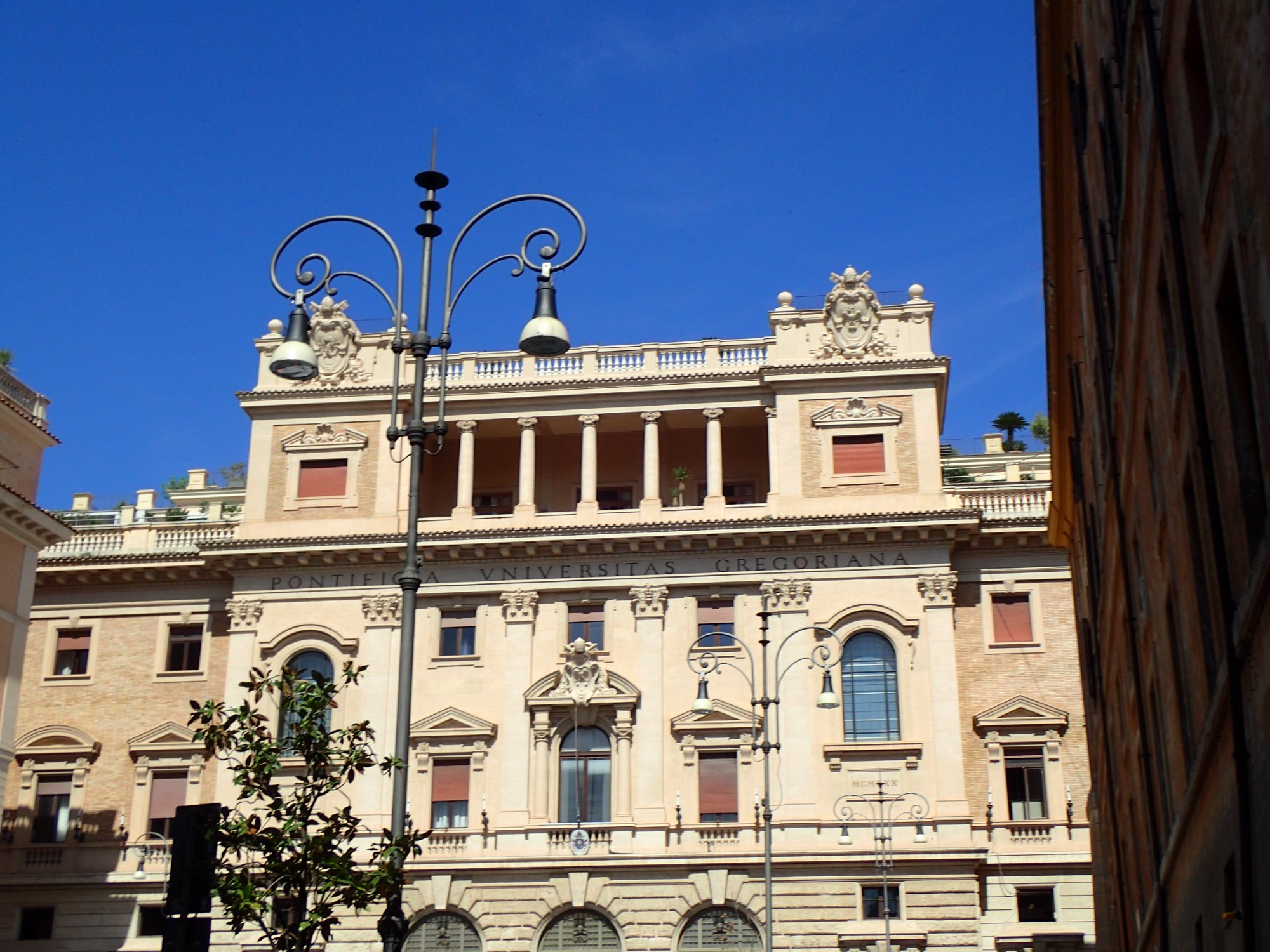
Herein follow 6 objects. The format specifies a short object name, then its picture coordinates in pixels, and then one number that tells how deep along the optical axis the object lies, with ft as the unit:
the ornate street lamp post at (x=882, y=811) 135.74
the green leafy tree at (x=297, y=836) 47.62
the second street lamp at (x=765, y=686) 97.35
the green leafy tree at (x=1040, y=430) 283.38
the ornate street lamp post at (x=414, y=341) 49.42
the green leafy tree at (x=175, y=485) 259.39
